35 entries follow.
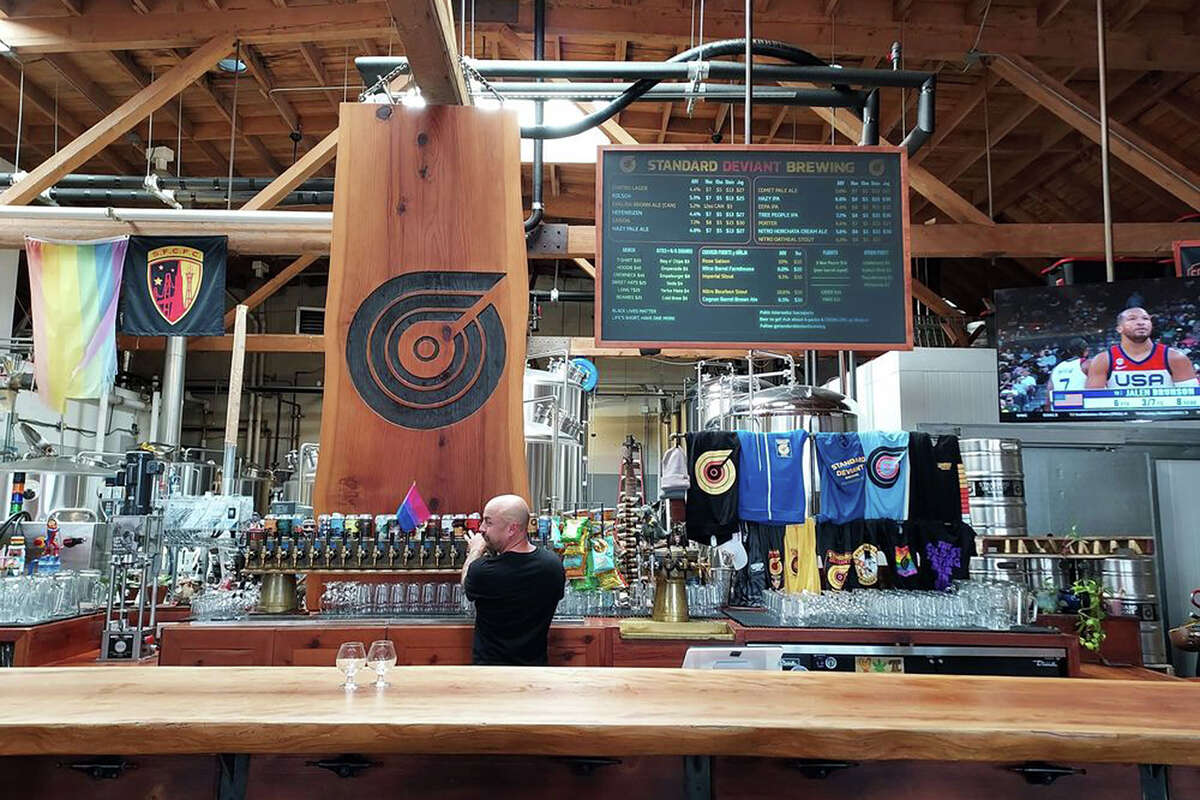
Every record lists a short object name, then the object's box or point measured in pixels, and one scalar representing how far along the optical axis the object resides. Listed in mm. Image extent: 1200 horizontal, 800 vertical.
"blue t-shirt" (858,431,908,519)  5668
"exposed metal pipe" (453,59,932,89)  5512
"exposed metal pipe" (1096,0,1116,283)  4781
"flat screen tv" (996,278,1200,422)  4852
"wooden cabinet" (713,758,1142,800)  2104
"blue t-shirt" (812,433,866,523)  5668
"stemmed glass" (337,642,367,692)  2145
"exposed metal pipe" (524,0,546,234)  5926
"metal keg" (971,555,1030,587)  6594
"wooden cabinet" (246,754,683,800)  2100
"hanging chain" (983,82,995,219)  8086
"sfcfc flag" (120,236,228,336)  7043
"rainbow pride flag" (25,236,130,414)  6898
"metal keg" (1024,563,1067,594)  6602
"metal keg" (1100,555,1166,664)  6648
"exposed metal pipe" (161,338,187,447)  10164
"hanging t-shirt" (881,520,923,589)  5672
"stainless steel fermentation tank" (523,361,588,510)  9891
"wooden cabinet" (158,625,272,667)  4047
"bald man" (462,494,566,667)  3785
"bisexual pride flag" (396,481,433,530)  4242
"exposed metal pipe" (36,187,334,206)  9391
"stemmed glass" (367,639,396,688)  2162
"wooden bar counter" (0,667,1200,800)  1805
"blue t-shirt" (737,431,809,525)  5613
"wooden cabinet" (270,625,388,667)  4020
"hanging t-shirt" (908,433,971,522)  5707
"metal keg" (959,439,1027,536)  6742
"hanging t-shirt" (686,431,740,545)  5578
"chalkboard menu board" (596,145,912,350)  4582
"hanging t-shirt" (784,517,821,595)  5711
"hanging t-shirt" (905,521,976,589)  5664
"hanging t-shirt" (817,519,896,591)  5660
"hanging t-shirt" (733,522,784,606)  5609
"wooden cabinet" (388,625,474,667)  4082
